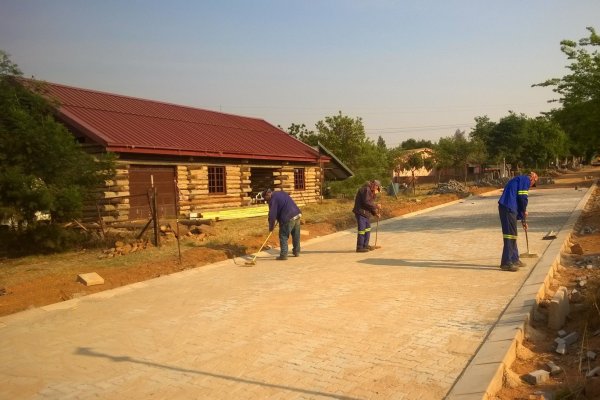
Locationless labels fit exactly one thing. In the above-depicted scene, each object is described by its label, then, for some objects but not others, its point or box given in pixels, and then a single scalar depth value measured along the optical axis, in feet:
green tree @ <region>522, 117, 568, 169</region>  186.70
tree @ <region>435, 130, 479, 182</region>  167.99
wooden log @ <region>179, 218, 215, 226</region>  47.75
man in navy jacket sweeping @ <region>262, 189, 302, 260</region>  33.40
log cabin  49.03
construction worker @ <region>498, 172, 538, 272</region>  25.86
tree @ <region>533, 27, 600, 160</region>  50.65
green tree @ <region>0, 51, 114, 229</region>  33.65
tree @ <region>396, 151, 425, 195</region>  186.56
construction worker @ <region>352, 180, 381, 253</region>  34.73
